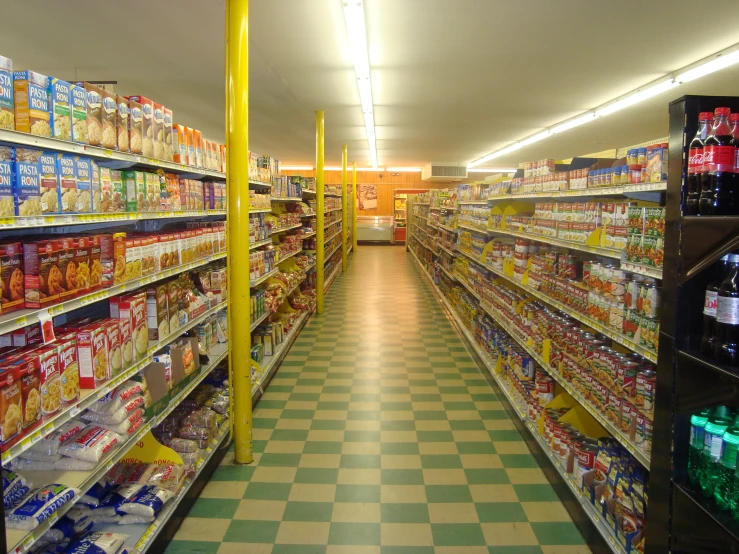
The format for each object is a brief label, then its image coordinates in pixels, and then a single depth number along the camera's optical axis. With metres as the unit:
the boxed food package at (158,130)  3.01
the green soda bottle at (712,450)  1.82
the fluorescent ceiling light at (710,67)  6.04
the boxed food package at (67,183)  2.13
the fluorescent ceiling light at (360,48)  4.25
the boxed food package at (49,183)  2.02
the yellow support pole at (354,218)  19.61
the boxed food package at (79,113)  2.21
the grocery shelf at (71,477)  1.78
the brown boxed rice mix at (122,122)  2.59
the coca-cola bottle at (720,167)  1.86
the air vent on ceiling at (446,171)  22.08
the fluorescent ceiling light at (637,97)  7.45
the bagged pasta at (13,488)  1.99
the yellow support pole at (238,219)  3.47
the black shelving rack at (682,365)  1.91
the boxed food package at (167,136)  3.19
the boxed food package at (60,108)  2.07
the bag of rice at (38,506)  1.88
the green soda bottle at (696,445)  1.98
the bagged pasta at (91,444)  2.32
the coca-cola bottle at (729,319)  1.76
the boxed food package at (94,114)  2.32
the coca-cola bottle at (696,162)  1.95
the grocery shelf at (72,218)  1.78
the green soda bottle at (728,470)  1.76
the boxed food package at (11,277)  1.86
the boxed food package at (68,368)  2.17
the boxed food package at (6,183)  1.79
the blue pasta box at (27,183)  1.88
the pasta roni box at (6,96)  1.81
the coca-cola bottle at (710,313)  1.85
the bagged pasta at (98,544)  2.28
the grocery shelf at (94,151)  1.80
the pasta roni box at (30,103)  1.91
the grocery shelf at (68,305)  1.75
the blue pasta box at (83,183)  2.25
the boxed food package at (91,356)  2.33
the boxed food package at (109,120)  2.45
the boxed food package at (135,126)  2.74
